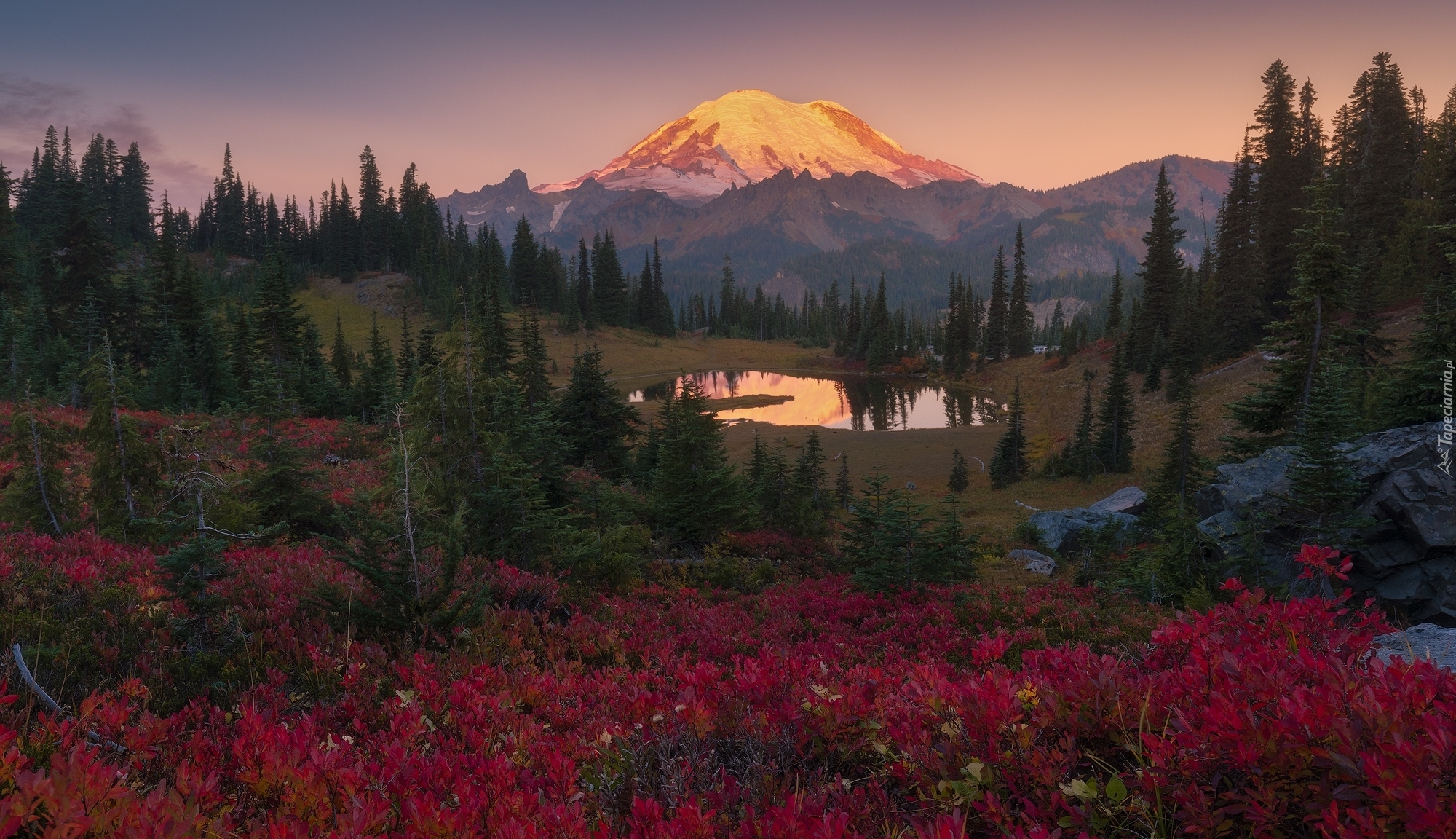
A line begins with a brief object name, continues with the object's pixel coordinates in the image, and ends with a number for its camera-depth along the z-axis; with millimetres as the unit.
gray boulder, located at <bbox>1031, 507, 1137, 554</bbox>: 25672
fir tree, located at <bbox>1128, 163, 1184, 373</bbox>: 61375
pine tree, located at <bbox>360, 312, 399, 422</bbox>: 42906
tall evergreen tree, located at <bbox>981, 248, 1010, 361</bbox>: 102688
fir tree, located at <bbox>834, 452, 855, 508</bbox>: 35688
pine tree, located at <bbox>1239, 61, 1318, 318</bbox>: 50469
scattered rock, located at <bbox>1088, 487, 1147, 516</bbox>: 29250
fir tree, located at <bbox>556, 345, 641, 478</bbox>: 30031
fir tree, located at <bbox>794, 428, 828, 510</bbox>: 29719
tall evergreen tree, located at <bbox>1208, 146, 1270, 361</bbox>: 50156
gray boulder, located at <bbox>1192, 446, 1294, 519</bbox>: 16766
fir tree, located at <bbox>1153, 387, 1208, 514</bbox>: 27405
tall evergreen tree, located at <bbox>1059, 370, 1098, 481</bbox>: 41281
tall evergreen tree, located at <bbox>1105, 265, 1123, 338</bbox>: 81125
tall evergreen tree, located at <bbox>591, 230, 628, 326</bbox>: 130125
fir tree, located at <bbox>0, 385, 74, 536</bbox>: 12906
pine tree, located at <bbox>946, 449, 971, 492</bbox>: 42406
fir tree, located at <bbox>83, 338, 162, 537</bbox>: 13336
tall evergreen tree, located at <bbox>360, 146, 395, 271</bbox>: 124000
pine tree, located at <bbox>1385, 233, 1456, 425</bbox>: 14852
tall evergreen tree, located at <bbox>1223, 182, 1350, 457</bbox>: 20719
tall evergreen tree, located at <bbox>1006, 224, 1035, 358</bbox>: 102188
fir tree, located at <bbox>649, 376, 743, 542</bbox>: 18547
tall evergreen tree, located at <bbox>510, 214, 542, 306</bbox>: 121562
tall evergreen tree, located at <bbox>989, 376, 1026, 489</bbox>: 43438
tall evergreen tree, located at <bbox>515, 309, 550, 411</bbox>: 36344
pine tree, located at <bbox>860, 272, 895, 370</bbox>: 116312
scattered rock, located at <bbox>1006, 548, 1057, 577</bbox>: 21703
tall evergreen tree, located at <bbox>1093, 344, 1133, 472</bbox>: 41500
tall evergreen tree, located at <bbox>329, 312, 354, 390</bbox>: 54438
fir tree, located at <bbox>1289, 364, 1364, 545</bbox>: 12367
